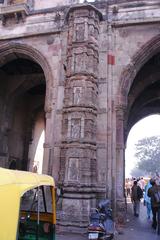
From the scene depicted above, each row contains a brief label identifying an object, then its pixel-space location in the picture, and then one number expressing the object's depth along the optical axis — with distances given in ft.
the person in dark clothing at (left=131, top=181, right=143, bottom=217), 30.37
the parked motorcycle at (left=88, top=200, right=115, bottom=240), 16.80
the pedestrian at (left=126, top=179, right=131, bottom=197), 57.67
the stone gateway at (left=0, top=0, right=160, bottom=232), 24.16
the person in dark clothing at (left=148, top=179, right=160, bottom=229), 23.58
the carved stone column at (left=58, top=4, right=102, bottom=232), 22.76
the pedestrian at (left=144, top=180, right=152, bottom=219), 28.50
